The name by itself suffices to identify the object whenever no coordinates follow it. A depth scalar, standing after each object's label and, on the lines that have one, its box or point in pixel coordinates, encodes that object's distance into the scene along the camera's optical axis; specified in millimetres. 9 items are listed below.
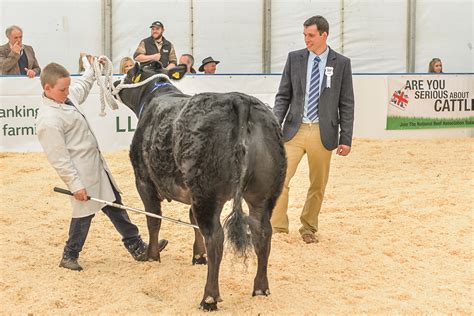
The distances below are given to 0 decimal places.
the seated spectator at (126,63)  11477
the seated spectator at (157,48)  12797
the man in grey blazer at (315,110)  6801
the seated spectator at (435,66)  16062
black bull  4887
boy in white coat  5680
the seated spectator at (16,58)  11969
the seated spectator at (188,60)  13453
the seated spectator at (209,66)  13877
